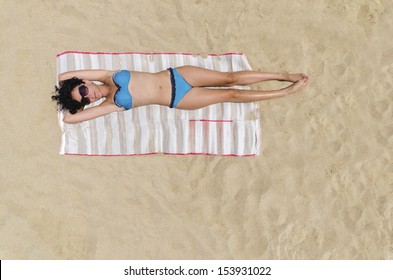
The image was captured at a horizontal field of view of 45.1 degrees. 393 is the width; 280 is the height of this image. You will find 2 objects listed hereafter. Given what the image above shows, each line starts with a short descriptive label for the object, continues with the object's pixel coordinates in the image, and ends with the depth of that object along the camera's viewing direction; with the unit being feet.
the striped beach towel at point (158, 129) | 17.79
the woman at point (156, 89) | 15.44
